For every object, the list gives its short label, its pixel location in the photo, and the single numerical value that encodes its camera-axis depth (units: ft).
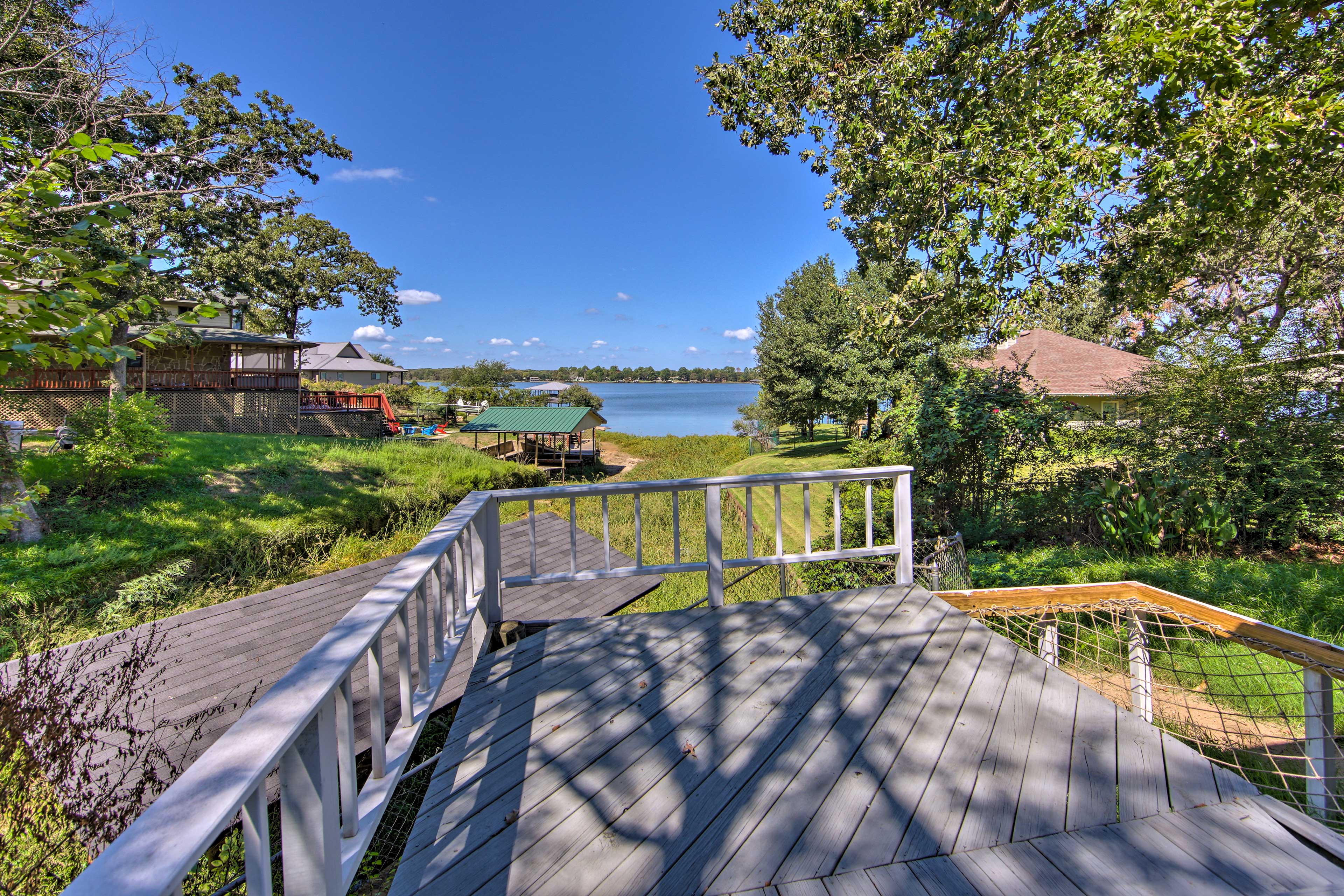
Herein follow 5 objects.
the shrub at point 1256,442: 20.18
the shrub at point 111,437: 30.86
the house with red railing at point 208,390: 45.75
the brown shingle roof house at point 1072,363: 57.98
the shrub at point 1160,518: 20.65
